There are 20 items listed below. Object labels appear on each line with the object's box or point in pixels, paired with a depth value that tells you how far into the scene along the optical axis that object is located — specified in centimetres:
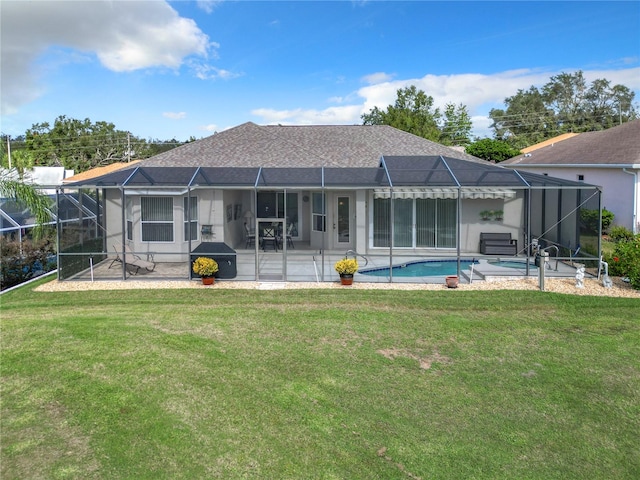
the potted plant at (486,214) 1983
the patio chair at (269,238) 2077
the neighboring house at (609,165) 2064
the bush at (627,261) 1384
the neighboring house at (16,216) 1583
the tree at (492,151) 4181
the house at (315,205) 1703
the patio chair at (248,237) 2202
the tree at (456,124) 5850
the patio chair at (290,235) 2166
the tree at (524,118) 6819
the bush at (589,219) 1602
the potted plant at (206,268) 1461
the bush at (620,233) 1965
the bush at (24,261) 1512
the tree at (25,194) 1486
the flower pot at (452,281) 1436
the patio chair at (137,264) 1608
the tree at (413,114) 4384
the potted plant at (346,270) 1467
